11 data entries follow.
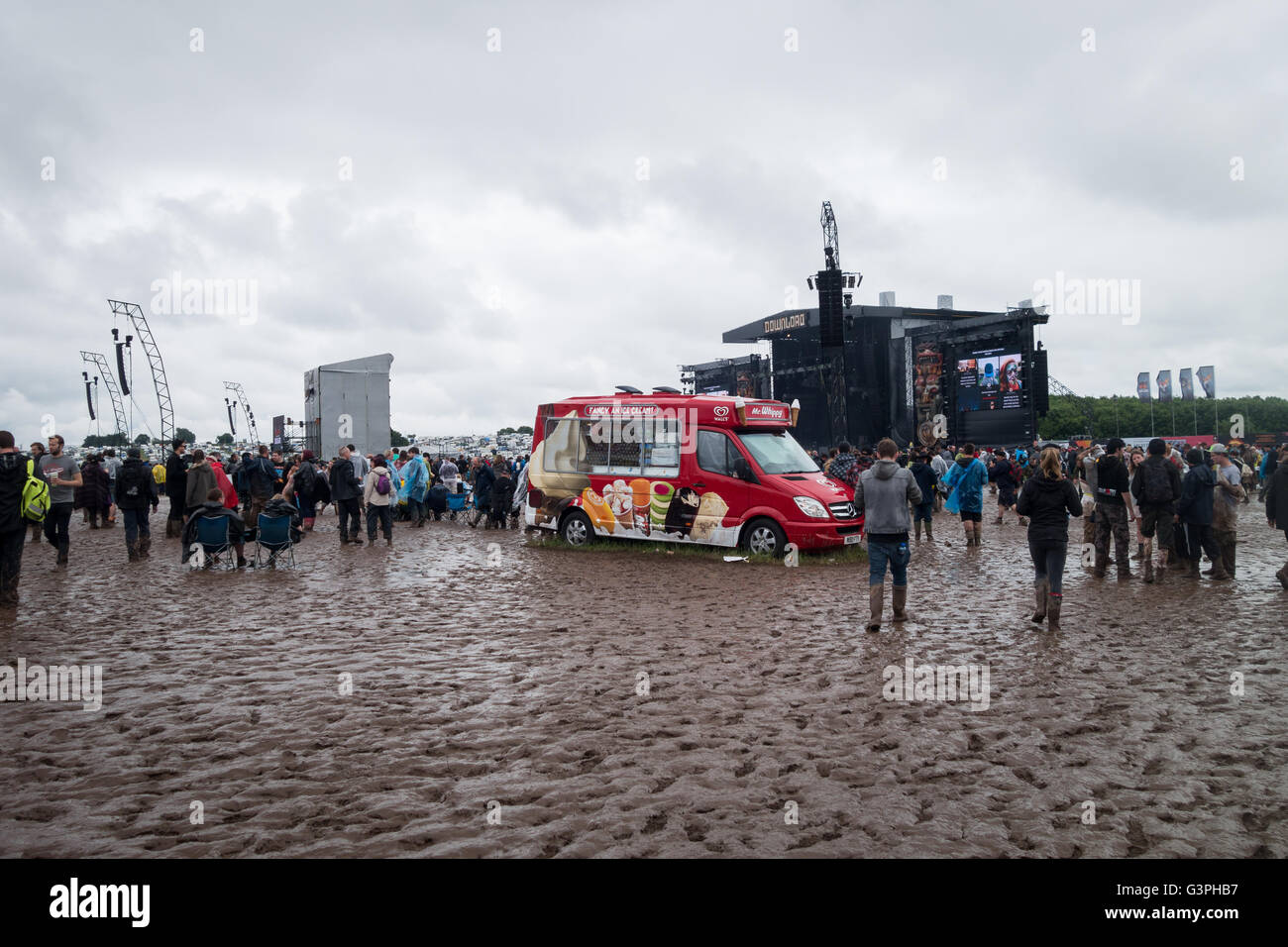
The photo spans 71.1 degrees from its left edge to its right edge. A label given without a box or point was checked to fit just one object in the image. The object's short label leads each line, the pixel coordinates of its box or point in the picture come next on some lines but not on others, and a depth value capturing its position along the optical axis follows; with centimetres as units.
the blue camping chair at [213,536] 1312
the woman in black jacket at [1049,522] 870
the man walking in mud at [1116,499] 1148
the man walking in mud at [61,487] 1350
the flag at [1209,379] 6638
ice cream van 1370
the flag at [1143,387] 7031
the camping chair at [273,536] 1354
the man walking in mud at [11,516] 945
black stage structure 4403
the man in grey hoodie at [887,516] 884
